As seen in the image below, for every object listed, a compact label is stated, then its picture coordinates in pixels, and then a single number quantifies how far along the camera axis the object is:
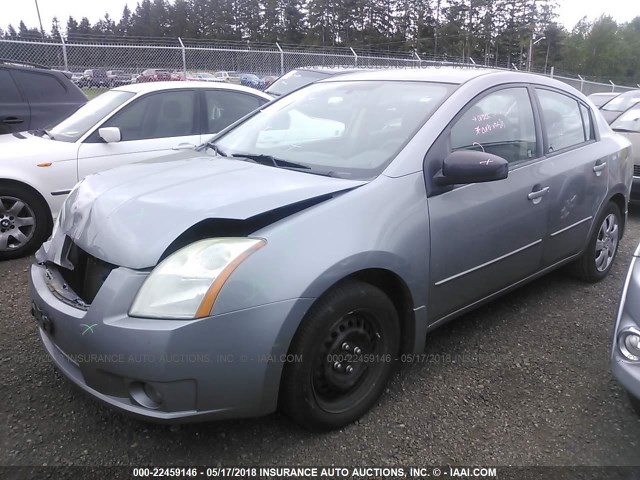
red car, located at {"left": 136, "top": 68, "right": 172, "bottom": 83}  12.45
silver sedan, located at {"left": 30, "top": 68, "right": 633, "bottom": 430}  1.90
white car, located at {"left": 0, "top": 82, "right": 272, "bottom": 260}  4.45
